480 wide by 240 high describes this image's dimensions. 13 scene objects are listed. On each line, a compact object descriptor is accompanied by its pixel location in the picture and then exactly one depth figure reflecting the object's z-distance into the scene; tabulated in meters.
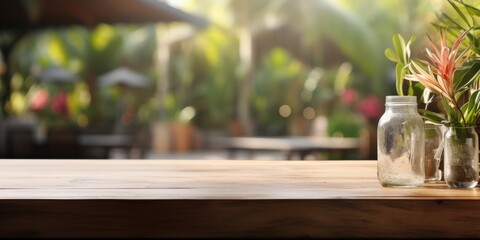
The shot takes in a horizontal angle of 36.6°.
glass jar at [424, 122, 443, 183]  1.54
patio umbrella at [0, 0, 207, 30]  7.18
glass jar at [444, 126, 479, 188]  1.41
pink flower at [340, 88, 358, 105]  12.75
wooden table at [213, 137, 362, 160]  7.32
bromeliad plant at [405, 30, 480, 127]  1.42
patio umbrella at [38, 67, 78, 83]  13.05
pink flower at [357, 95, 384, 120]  10.51
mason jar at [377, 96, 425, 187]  1.43
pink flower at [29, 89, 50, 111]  12.98
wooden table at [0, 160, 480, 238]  1.21
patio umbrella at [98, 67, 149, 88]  14.17
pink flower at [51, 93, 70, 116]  11.48
